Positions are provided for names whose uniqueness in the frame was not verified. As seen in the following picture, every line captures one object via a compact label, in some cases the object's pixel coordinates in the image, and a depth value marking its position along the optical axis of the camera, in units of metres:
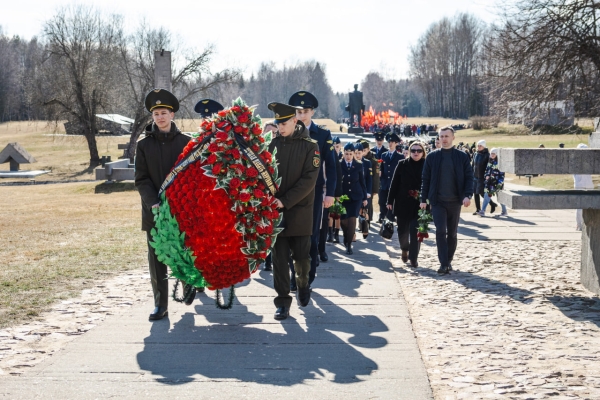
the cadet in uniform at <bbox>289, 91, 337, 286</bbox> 8.79
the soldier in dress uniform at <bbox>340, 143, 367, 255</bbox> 12.21
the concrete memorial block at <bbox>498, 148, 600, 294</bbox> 8.30
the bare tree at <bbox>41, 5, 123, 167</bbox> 51.22
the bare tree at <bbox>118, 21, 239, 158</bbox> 49.84
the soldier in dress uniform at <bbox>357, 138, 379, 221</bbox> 14.91
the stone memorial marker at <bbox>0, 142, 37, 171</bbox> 47.66
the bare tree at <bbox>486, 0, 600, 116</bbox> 25.12
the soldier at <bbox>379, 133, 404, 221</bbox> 14.99
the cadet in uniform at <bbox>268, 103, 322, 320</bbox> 7.21
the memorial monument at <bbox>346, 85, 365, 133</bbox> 75.00
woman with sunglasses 10.62
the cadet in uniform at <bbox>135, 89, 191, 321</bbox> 7.23
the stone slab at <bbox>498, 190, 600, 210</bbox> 8.40
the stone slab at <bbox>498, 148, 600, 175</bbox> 8.30
